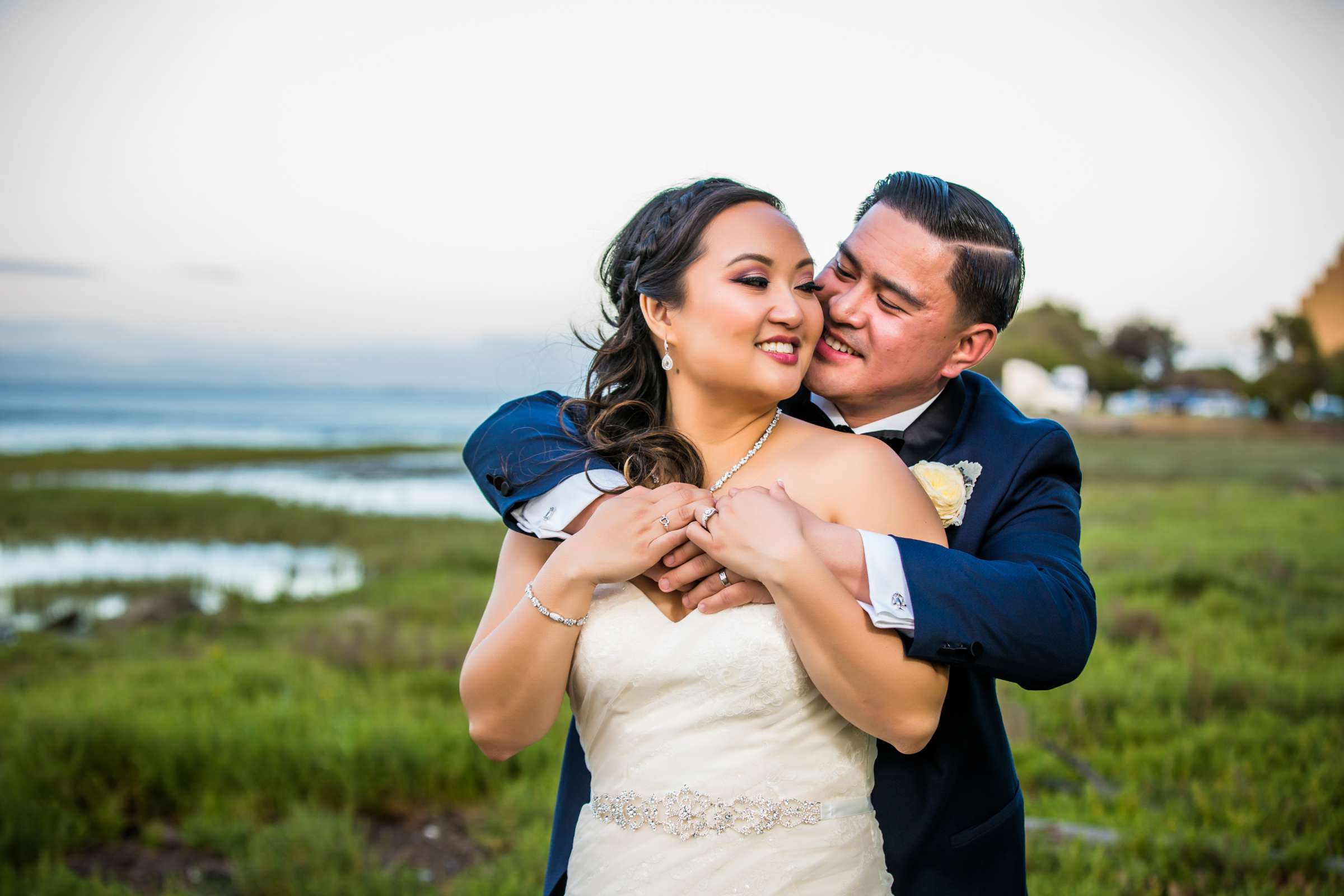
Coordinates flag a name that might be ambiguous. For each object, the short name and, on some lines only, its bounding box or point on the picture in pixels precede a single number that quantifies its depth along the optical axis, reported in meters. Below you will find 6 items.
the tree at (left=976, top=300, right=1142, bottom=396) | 57.06
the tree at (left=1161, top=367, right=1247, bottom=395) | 40.38
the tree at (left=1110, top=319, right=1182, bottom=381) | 56.44
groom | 2.18
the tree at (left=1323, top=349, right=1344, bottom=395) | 24.98
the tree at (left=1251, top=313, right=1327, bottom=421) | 25.80
